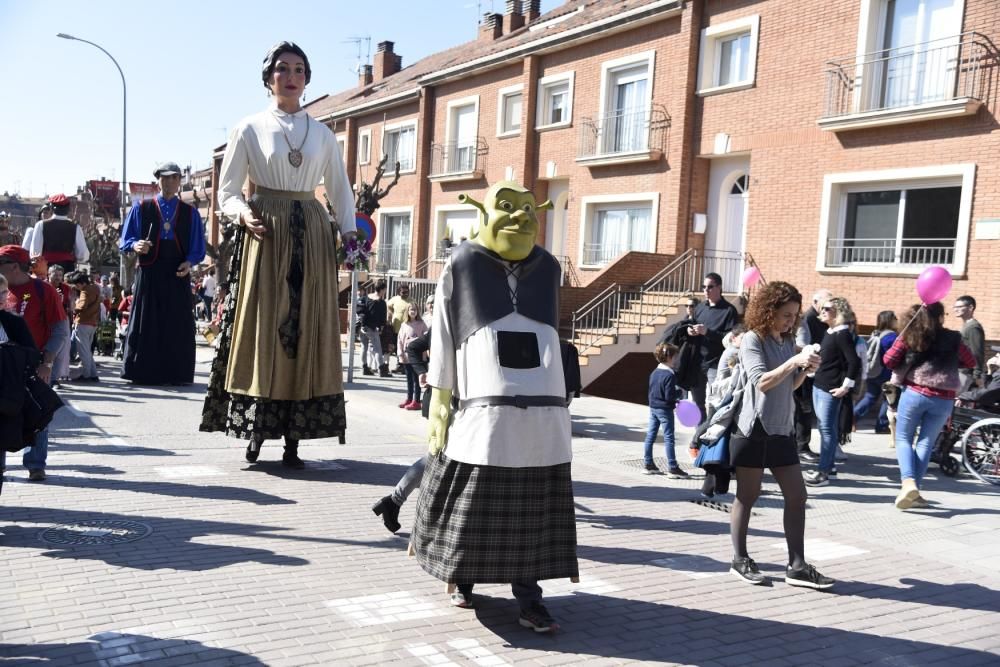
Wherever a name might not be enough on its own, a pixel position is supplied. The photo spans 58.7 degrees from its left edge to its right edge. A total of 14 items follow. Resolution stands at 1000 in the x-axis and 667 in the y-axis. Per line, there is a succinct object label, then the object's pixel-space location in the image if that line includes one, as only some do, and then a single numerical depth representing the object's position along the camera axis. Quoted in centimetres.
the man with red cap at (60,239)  1035
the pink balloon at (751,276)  1529
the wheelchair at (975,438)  902
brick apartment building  1451
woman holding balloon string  746
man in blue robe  862
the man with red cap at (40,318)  601
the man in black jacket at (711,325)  976
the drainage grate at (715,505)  688
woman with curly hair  509
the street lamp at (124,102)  2627
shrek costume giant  406
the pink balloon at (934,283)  768
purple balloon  790
